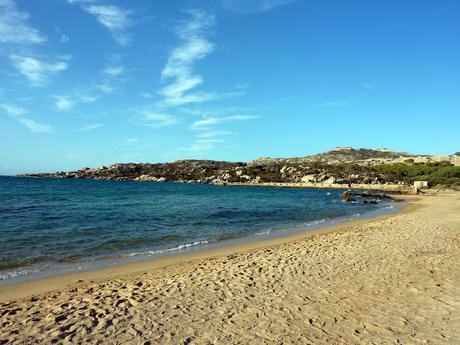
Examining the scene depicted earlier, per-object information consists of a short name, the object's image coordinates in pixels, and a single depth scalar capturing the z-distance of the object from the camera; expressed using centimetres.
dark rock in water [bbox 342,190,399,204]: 4441
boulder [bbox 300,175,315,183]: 9344
